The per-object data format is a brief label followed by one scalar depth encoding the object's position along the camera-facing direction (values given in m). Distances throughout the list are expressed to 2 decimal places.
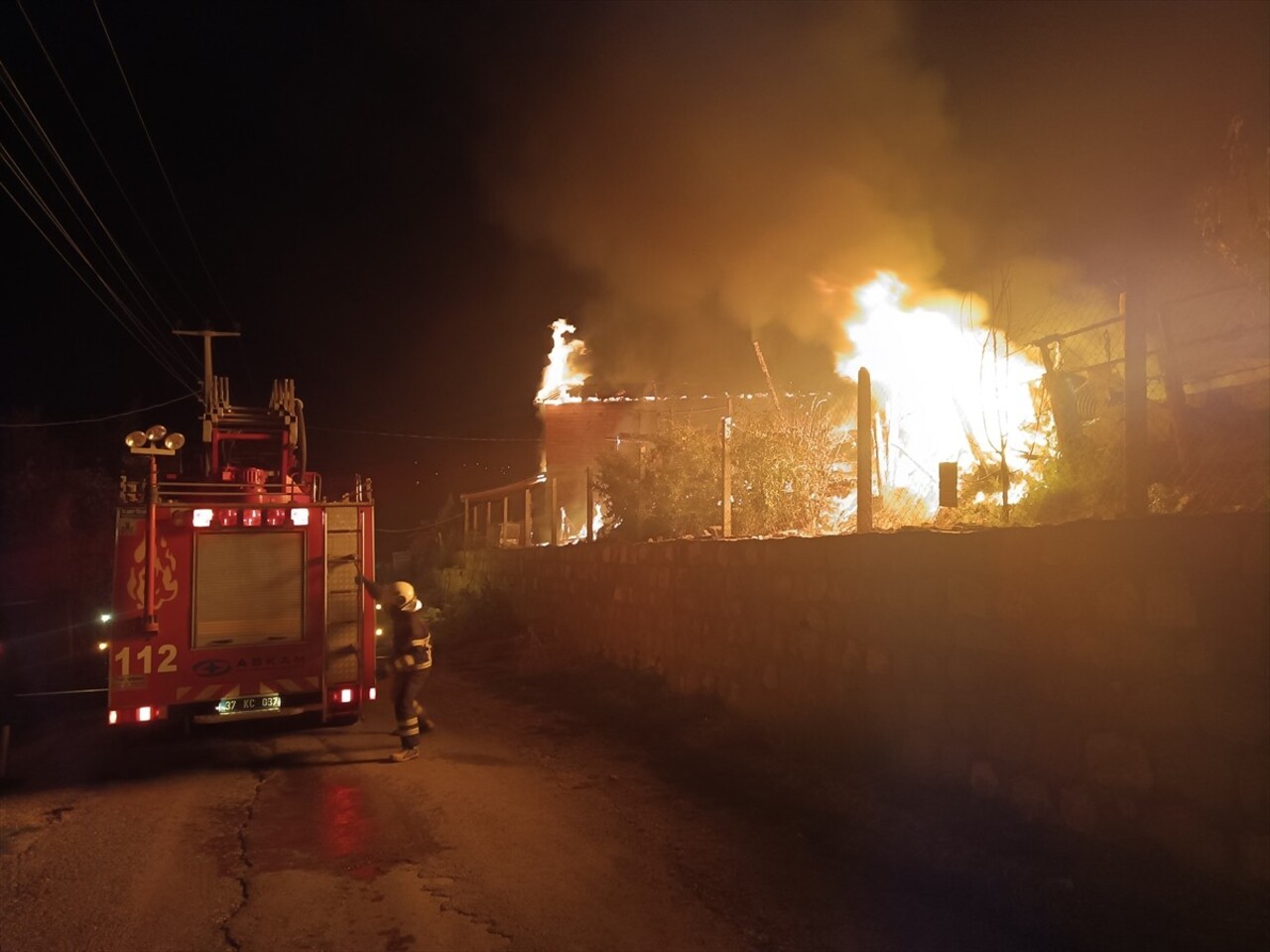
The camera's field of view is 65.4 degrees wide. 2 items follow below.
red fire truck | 9.07
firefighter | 9.31
